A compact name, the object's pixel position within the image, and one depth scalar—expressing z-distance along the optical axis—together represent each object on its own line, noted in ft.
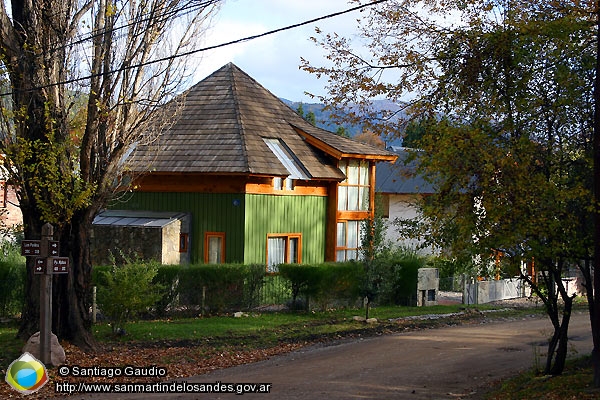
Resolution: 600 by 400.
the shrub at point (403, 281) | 84.79
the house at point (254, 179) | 85.92
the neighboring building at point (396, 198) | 147.13
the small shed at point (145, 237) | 82.28
